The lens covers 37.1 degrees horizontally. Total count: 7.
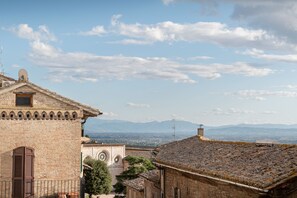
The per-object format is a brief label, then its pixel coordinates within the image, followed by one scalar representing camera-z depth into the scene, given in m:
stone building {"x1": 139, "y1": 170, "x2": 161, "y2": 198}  27.56
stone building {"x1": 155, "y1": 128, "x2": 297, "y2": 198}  13.21
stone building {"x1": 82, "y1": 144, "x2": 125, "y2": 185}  70.12
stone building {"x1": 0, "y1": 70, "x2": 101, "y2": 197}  22.73
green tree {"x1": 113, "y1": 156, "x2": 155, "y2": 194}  53.17
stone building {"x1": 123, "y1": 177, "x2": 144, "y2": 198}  34.78
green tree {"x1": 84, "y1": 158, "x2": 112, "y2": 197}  50.09
